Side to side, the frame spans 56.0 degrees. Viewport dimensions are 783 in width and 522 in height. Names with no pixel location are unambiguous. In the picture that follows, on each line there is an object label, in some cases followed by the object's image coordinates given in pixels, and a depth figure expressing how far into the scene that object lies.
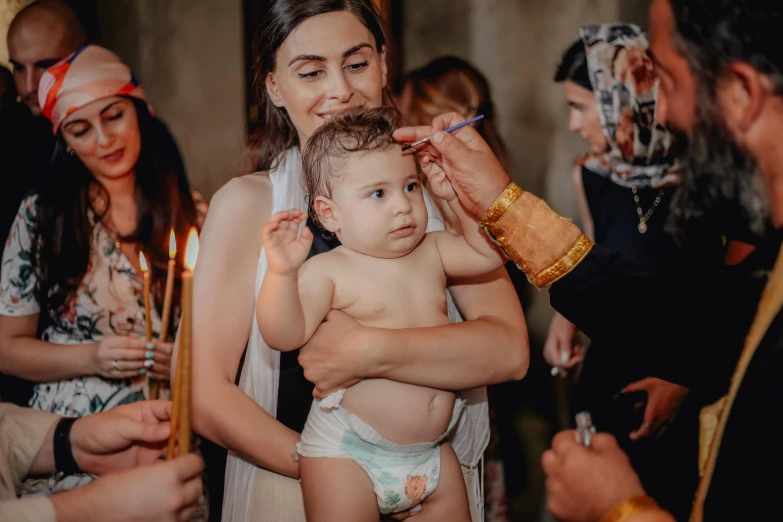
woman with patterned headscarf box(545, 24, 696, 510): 2.59
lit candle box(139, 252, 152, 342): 1.48
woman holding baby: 1.41
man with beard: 1.07
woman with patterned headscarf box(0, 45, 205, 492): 1.77
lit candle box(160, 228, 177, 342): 1.31
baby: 1.37
